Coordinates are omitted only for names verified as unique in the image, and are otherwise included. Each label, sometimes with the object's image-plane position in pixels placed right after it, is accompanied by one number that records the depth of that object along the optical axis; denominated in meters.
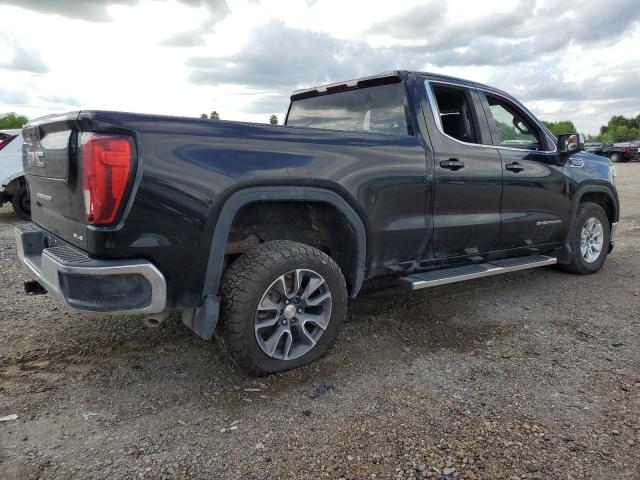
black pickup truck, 2.59
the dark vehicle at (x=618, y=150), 32.31
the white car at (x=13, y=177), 8.71
